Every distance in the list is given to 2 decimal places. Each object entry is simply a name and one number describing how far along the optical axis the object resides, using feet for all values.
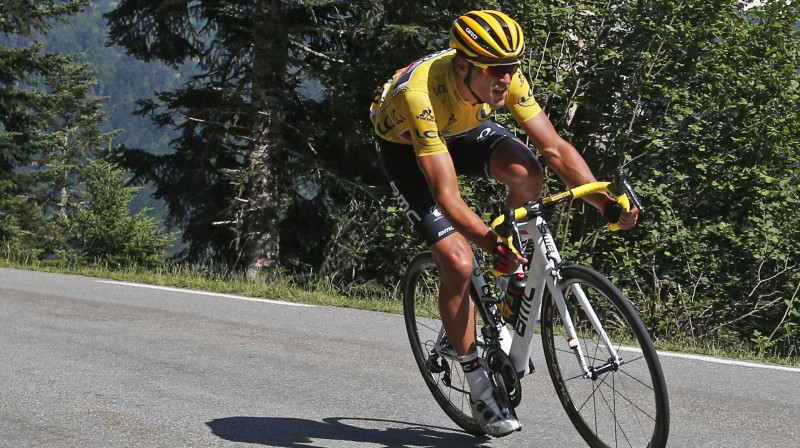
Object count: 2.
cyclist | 27.37
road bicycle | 25.11
